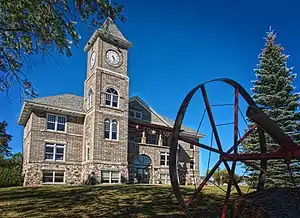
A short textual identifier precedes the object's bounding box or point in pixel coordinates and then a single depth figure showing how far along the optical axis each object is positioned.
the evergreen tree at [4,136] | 27.15
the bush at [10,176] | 19.10
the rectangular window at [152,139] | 24.00
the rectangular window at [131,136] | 22.66
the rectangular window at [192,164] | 25.87
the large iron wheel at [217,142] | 3.54
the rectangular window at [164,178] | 23.43
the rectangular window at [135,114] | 23.58
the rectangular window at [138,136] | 23.07
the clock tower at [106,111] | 19.59
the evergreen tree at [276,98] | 13.74
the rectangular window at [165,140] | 24.98
